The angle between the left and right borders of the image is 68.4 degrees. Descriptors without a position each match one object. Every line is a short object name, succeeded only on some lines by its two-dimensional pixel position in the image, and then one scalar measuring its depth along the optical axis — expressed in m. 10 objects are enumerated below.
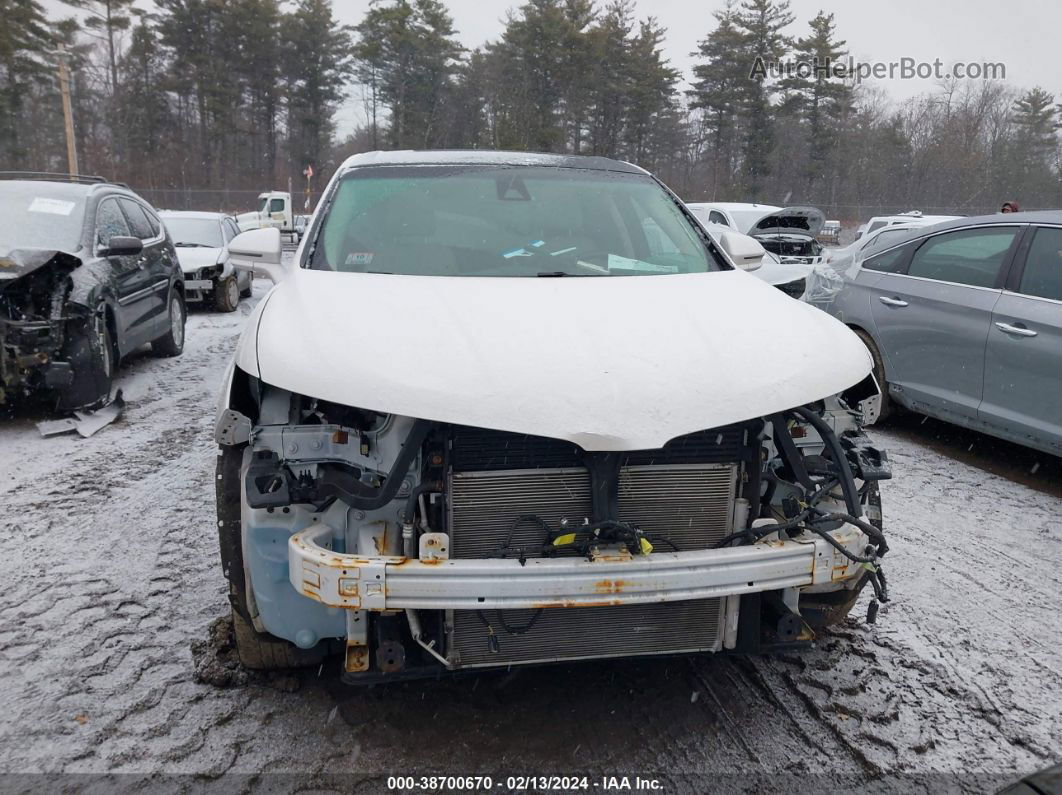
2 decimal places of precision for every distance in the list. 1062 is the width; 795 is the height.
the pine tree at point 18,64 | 33.41
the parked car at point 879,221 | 15.81
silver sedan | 4.69
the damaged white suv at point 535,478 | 2.11
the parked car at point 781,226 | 13.34
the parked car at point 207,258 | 11.52
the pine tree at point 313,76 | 42.16
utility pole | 25.44
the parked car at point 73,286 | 5.40
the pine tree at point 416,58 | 41.03
